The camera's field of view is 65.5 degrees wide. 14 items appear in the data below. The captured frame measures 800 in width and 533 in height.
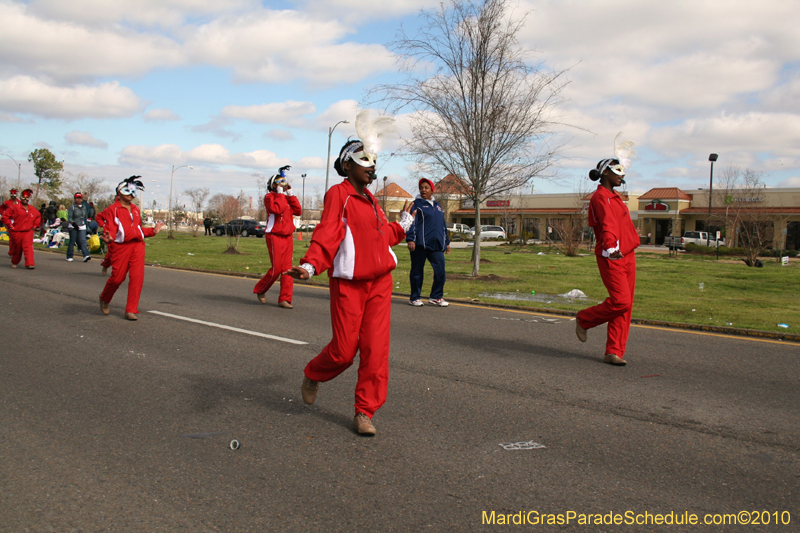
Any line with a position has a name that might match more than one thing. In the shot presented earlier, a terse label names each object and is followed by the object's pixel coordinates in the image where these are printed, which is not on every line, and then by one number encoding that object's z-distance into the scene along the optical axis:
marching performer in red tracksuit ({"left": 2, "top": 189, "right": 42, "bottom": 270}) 16.00
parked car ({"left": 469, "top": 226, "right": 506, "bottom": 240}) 58.84
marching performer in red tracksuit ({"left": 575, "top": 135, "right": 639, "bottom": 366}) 6.43
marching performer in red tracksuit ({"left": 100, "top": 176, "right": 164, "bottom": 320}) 8.80
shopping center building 40.56
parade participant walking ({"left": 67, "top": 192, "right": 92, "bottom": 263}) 19.80
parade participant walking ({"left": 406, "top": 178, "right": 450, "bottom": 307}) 10.27
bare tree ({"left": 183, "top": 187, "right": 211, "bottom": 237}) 66.26
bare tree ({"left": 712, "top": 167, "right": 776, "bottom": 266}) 28.42
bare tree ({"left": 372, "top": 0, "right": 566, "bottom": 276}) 15.13
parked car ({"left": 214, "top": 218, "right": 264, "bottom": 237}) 49.19
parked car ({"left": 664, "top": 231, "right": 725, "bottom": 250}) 43.97
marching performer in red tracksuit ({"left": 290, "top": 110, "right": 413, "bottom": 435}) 4.29
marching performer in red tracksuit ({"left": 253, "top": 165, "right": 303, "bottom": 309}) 10.20
